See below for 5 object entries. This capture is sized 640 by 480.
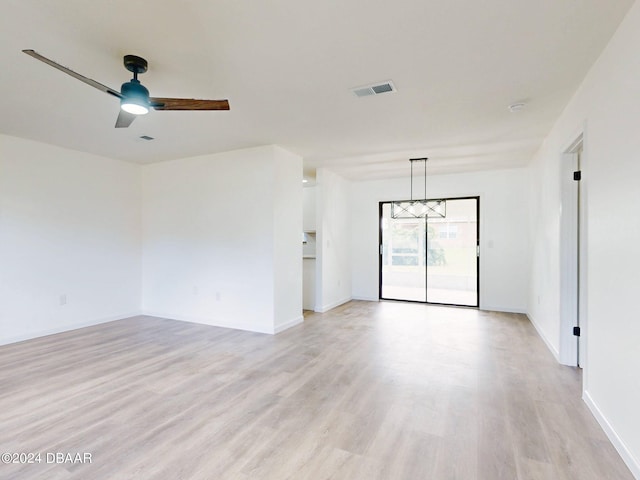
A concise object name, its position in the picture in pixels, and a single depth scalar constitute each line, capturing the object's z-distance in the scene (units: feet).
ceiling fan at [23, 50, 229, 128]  7.22
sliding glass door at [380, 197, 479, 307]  22.21
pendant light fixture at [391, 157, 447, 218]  21.61
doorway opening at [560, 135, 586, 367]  10.94
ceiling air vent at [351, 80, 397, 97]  8.93
